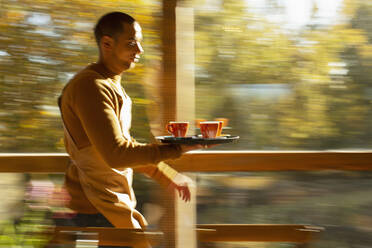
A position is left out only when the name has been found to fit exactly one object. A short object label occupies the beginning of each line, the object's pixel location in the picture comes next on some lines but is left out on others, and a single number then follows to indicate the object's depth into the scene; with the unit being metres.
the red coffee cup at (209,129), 3.42
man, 3.24
